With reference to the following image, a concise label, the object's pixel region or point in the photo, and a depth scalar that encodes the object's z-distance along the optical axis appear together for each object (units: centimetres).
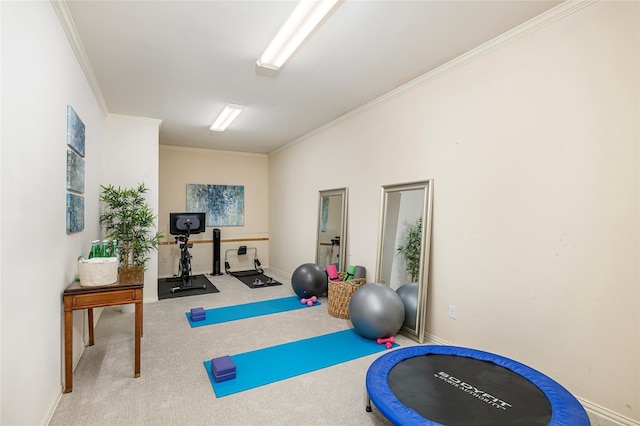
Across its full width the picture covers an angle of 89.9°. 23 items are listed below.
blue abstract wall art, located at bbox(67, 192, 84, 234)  254
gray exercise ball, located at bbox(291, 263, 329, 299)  472
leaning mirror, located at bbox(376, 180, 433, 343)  334
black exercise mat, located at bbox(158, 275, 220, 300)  520
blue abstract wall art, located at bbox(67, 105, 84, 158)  250
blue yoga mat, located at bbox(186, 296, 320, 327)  400
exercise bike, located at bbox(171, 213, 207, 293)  569
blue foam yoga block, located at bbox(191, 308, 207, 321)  391
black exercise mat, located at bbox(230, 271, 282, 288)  590
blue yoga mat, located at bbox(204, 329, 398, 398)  254
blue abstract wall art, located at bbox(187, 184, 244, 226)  695
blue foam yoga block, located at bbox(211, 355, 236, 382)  253
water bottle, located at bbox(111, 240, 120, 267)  282
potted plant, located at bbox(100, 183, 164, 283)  408
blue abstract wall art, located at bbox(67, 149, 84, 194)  254
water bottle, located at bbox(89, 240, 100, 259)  262
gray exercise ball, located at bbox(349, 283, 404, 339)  321
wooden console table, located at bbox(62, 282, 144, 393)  235
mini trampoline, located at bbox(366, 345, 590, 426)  168
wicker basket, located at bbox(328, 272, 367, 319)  402
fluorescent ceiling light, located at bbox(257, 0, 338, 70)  224
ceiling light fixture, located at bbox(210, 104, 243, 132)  440
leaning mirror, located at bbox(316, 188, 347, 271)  478
